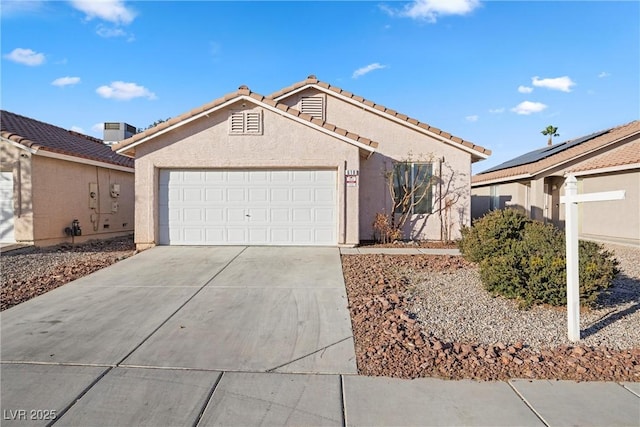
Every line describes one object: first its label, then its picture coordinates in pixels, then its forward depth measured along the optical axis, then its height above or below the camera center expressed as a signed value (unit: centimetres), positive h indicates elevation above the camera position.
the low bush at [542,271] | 501 -86
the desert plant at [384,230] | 1134 -57
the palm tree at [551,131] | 3669 +811
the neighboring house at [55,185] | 1081 +92
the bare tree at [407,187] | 1183 +80
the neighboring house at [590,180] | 1260 +127
